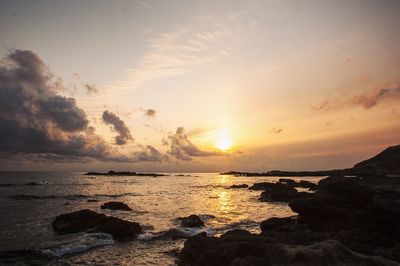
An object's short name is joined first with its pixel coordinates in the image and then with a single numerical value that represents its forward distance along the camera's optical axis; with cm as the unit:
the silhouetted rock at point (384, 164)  14675
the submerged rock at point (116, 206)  4950
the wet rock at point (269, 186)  7666
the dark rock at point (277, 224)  2588
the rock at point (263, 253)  1620
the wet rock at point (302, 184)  9951
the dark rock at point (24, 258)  2083
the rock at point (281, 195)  6481
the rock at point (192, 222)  3378
